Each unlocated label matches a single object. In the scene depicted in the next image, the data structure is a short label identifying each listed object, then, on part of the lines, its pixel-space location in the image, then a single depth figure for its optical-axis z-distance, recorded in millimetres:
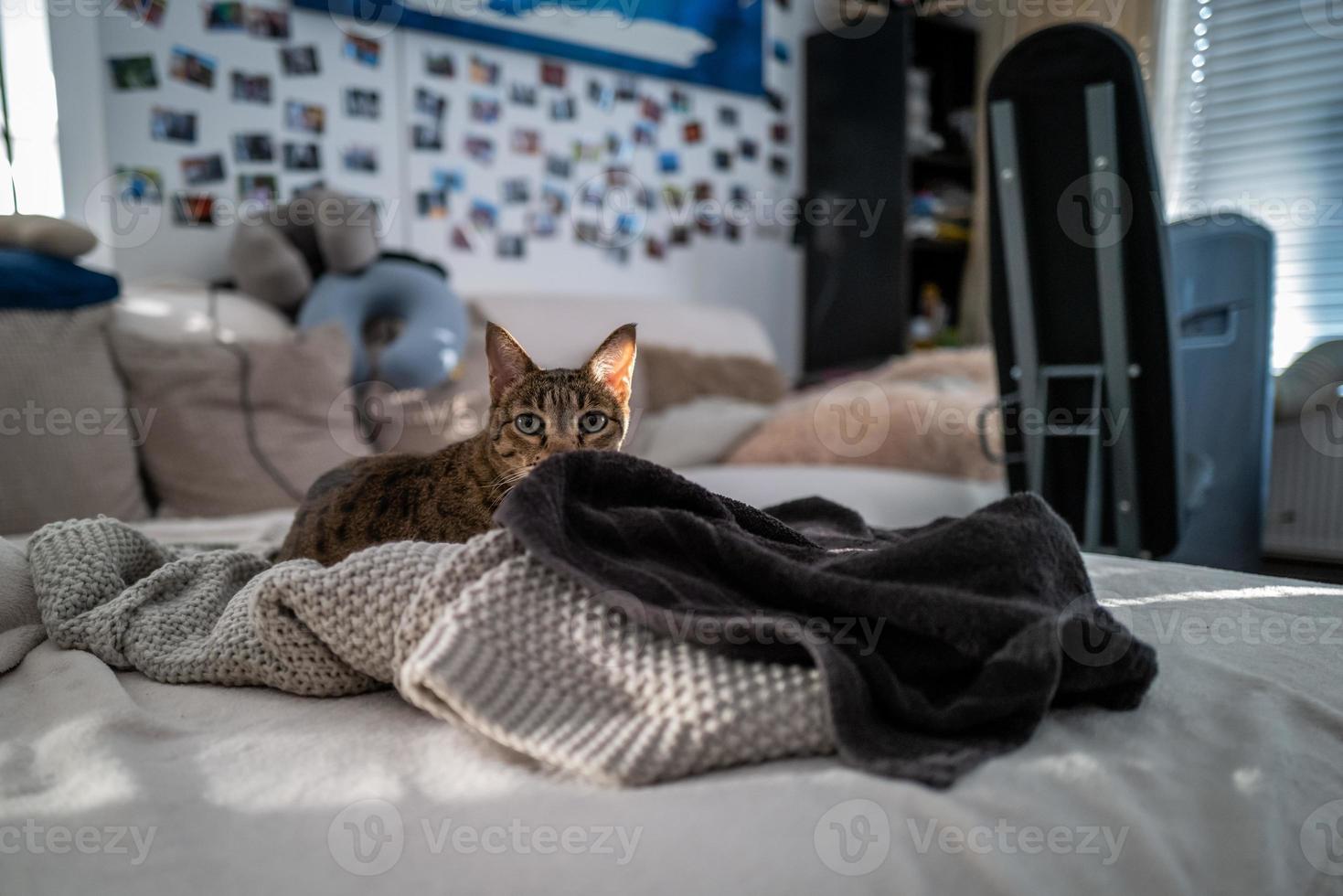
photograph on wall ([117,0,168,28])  2096
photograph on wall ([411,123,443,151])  2562
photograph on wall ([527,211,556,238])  2818
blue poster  2521
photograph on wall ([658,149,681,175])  3127
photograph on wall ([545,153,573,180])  2850
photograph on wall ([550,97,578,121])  2846
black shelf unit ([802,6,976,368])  3164
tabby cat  907
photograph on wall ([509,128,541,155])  2770
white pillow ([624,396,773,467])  2092
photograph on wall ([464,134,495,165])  2674
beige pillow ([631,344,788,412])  2369
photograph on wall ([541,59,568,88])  2809
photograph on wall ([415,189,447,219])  2585
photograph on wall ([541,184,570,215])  2848
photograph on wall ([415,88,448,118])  2559
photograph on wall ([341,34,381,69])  2422
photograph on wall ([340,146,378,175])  2451
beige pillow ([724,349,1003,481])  1887
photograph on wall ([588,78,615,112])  2920
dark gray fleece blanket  544
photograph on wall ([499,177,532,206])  2760
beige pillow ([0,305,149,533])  1394
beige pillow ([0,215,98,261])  1522
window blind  2621
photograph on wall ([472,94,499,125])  2674
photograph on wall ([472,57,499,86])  2659
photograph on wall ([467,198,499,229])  2695
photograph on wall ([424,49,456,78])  2572
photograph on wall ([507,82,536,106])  2744
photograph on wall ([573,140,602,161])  2908
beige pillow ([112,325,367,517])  1607
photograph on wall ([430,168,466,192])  2613
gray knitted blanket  525
